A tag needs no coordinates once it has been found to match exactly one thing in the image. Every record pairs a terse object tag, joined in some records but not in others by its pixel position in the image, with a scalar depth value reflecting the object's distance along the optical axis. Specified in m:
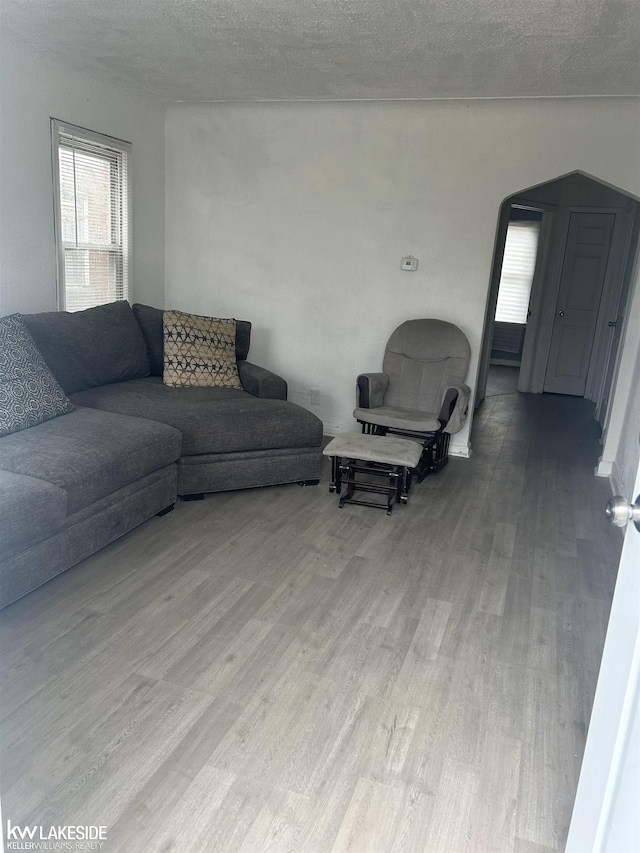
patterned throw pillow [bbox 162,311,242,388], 4.22
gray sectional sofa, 2.48
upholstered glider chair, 4.32
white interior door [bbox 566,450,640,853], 1.03
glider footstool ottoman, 3.61
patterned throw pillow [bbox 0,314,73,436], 3.01
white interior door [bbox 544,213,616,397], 7.23
